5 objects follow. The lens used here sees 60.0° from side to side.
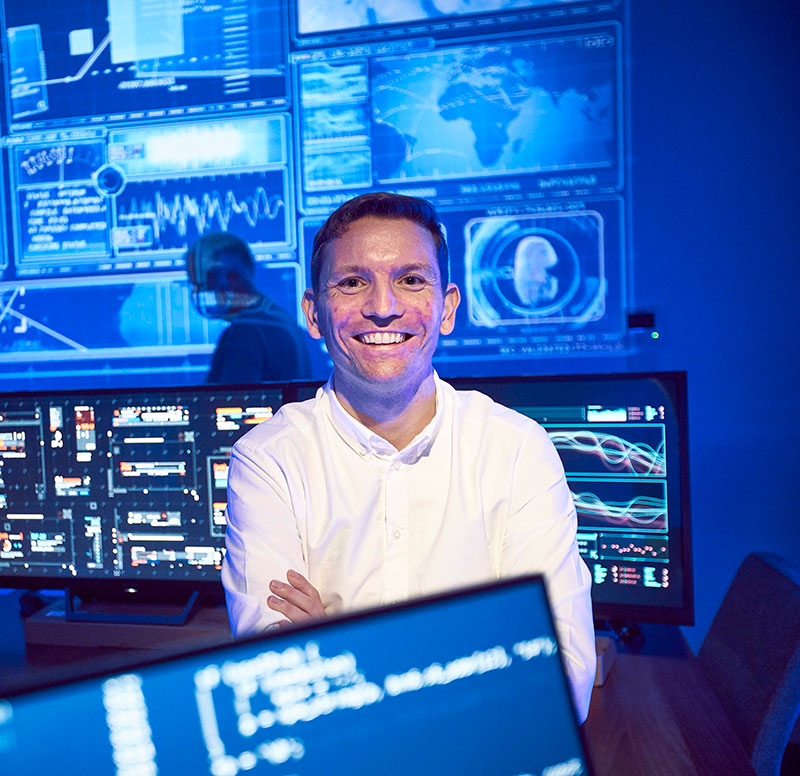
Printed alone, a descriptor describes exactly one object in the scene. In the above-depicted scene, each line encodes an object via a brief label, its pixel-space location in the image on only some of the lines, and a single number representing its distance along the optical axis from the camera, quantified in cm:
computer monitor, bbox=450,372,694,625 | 128
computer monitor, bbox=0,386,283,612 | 142
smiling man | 112
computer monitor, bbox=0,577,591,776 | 36
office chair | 105
